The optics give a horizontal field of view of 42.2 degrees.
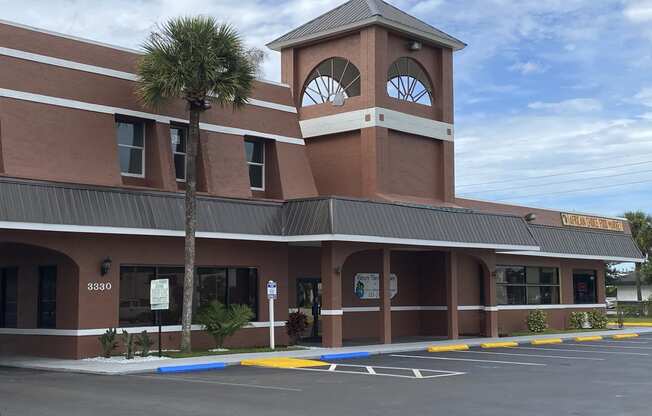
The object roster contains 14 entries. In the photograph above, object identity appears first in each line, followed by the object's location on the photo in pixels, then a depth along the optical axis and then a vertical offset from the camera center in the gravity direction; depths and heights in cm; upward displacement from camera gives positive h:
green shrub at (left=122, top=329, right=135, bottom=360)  2164 -122
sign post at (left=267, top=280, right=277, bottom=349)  2494 -23
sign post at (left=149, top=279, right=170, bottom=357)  2173 +3
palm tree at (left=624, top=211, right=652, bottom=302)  6211 +447
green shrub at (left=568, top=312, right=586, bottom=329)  3869 -127
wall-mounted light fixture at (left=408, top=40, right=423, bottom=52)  3228 +947
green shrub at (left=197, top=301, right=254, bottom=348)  2439 -72
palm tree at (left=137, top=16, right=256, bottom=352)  2247 +591
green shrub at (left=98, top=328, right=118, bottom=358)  2205 -120
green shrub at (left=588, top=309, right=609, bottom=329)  3916 -128
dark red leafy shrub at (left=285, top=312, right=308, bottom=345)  2708 -101
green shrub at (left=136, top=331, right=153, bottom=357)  2200 -126
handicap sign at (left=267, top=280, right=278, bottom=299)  2492 +16
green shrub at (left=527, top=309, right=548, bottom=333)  3584 -124
